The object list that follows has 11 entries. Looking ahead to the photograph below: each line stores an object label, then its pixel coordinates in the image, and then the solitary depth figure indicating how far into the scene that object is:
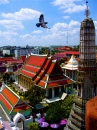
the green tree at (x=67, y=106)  19.17
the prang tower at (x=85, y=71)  12.38
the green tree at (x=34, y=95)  24.06
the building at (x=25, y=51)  137.49
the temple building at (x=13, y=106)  20.03
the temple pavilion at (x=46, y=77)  27.66
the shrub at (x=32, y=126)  17.16
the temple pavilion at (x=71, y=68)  36.80
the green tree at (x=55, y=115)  18.58
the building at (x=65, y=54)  91.66
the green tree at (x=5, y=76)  40.78
